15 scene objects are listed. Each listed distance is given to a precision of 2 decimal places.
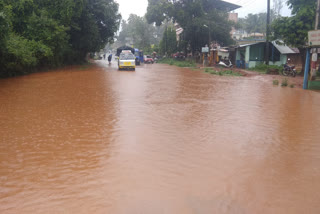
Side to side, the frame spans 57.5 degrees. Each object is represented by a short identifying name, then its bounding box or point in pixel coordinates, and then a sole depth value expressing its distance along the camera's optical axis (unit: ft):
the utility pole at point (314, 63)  48.21
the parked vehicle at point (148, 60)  149.11
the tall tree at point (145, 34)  242.58
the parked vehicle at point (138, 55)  124.24
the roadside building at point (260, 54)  96.22
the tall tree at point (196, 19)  123.85
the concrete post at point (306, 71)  48.88
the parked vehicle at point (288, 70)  69.10
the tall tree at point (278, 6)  212.15
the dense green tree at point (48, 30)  55.93
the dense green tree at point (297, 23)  61.57
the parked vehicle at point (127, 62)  85.76
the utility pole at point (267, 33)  76.60
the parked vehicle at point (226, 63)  99.87
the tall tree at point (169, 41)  174.43
